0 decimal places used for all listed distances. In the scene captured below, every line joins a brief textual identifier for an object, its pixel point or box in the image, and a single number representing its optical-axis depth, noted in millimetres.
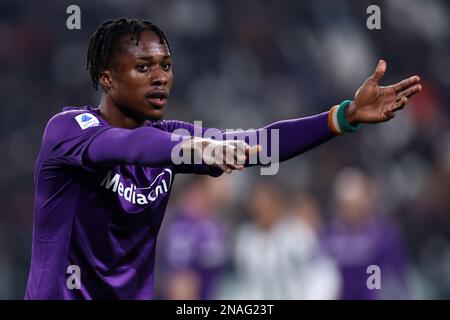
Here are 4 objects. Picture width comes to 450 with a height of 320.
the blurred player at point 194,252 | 16031
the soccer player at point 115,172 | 7285
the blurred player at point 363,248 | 15320
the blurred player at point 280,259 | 16250
